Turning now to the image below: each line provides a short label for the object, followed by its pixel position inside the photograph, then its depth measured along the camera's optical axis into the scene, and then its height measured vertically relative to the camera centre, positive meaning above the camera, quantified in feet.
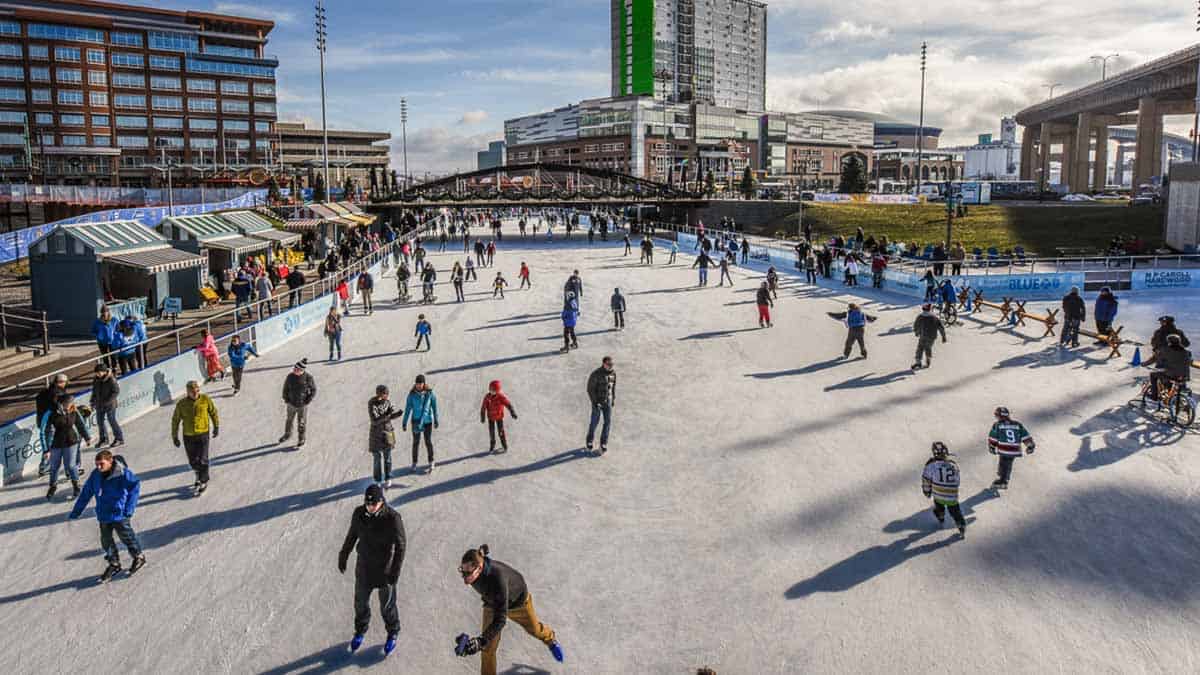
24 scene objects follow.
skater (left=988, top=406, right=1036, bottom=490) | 33.27 -7.91
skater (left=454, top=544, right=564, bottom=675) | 19.24 -8.98
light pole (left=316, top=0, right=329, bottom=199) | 184.18 +49.17
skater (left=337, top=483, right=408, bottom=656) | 21.90 -8.40
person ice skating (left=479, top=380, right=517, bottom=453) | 39.39 -8.03
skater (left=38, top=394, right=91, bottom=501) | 34.32 -8.35
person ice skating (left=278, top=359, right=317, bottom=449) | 39.91 -7.27
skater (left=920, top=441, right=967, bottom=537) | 30.01 -8.86
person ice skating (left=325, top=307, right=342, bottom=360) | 61.57 -6.23
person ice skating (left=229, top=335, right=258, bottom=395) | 52.54 -7.49
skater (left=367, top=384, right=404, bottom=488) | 33.78 -7.59
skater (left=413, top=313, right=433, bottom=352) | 65.51 -7.01
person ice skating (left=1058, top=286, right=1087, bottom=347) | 63.67 -5.22
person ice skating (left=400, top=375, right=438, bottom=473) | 36.52 -7.47
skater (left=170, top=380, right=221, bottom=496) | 33.71 -7.58
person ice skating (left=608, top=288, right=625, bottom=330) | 74.49 -5.74
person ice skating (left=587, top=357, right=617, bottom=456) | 39.09 -7.30
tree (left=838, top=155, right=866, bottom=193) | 287.69 +26.11
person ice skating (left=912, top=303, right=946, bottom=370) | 56.70 -5.74
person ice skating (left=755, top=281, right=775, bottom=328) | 74.74 -5.26
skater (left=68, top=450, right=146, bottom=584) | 26.41 -8.45
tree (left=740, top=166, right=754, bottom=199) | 291.22 +24.32
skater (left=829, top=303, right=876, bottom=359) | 60.90 -6.04
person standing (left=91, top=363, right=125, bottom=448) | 40.06 -7.47
